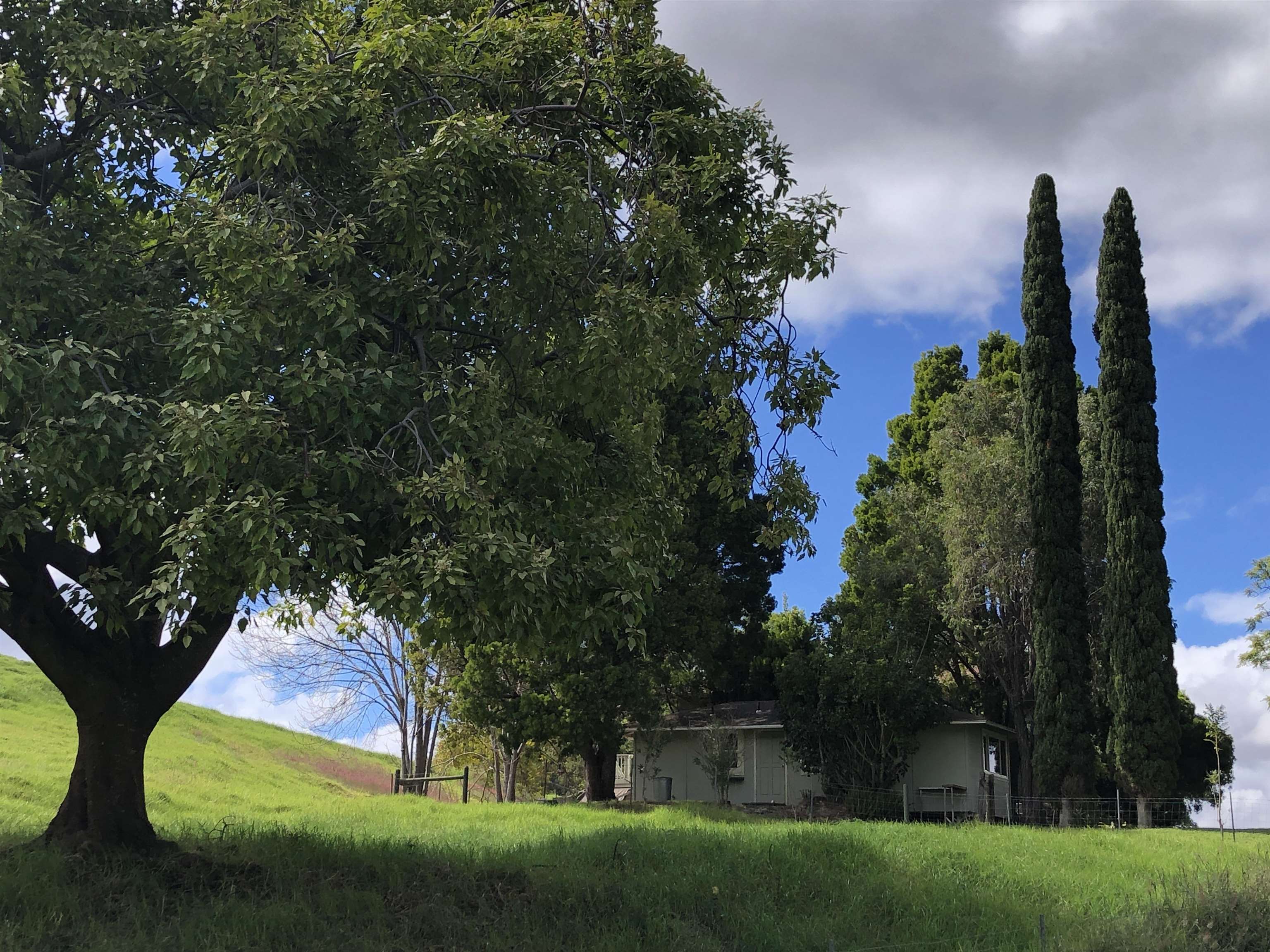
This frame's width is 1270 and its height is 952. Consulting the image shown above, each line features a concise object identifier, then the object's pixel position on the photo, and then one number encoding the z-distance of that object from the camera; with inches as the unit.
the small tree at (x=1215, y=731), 1386.6
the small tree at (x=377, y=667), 1307.8
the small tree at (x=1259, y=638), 1520.7
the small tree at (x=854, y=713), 1168.8
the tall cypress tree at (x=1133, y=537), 1157.1
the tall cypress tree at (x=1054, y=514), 1189.7
